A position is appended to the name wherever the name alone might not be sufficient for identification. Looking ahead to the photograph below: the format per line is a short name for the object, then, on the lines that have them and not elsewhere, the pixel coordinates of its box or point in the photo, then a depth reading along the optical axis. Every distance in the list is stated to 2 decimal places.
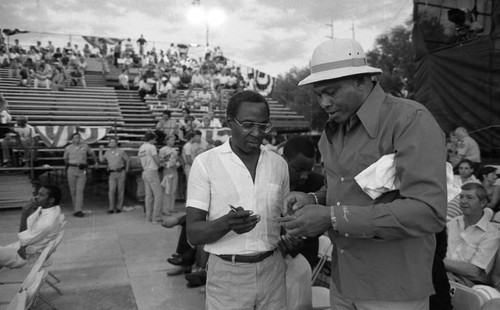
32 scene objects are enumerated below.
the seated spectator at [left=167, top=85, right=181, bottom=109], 18.08
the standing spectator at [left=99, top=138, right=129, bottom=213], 9.70
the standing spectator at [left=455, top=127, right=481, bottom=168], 7.94
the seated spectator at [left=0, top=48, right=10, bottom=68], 20.92
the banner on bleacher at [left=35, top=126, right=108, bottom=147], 10.47
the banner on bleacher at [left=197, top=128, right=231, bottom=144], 11.87
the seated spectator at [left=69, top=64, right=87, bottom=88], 19.45
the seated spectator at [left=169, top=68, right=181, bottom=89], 21.41
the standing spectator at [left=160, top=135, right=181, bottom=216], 9.37
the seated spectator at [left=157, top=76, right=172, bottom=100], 19.38
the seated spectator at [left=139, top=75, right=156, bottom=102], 19.31
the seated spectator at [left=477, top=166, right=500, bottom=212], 5.58
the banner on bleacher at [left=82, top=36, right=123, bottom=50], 25.83
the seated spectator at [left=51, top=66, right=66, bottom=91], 17.95
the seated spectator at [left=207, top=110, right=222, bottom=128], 13.62
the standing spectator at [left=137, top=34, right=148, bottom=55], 26.64
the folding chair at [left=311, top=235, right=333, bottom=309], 3.25
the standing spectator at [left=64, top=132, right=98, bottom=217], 9.51
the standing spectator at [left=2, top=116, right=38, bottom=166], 10.30
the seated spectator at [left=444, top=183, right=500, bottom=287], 3.48
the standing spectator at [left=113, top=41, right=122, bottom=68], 25.92
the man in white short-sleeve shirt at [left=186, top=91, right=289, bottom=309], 2.09
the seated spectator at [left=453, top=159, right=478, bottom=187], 6.31
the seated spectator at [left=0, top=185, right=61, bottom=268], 4.31
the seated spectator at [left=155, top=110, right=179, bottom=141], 11.82
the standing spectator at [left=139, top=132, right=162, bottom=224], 8.95
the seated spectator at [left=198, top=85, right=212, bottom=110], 18.34
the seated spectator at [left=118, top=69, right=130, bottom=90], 20.67
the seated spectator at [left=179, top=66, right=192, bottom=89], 22.44
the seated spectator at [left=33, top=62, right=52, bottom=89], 18.23
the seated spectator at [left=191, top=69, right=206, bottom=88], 21.98
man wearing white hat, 1.50
